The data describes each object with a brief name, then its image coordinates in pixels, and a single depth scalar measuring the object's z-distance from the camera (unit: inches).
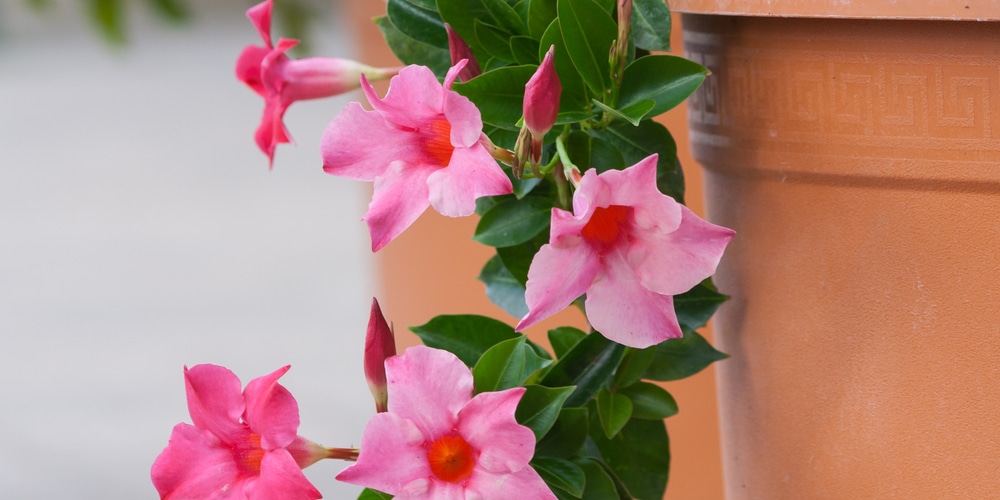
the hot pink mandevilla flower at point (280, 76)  79.3
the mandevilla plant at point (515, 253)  74.5
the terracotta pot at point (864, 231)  75.6
